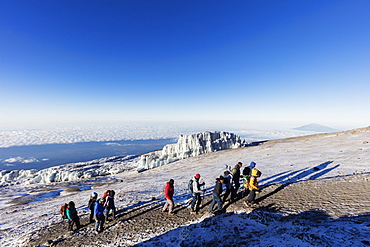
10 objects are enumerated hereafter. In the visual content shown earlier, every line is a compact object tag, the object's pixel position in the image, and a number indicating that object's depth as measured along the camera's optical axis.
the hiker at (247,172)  10.20
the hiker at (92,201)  9.02
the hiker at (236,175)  10.19
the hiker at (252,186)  8.77
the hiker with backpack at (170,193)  9.27
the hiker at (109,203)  9.55
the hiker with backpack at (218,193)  8.55
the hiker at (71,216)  8.73
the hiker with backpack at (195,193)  9.01
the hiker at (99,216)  8.27
